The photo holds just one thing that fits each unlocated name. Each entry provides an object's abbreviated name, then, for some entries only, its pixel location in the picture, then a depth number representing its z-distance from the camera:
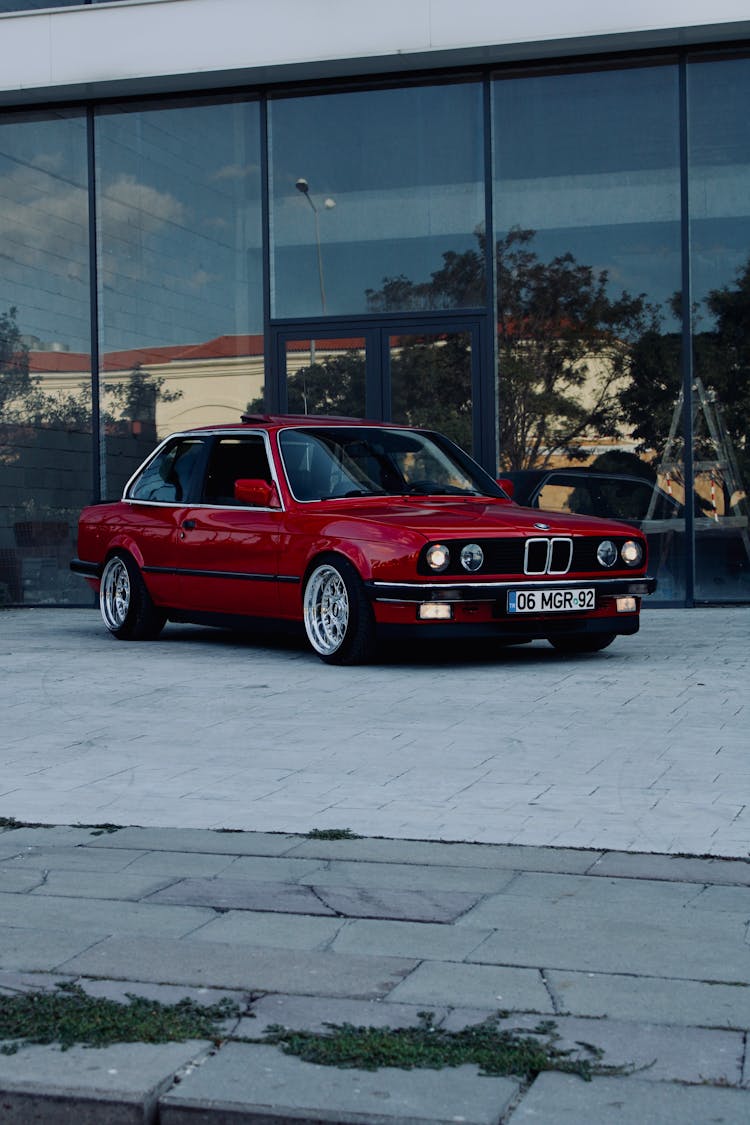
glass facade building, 14.57
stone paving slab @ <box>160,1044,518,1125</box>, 2.83
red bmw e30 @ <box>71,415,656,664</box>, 9.66
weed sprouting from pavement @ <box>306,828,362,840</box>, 5.08
